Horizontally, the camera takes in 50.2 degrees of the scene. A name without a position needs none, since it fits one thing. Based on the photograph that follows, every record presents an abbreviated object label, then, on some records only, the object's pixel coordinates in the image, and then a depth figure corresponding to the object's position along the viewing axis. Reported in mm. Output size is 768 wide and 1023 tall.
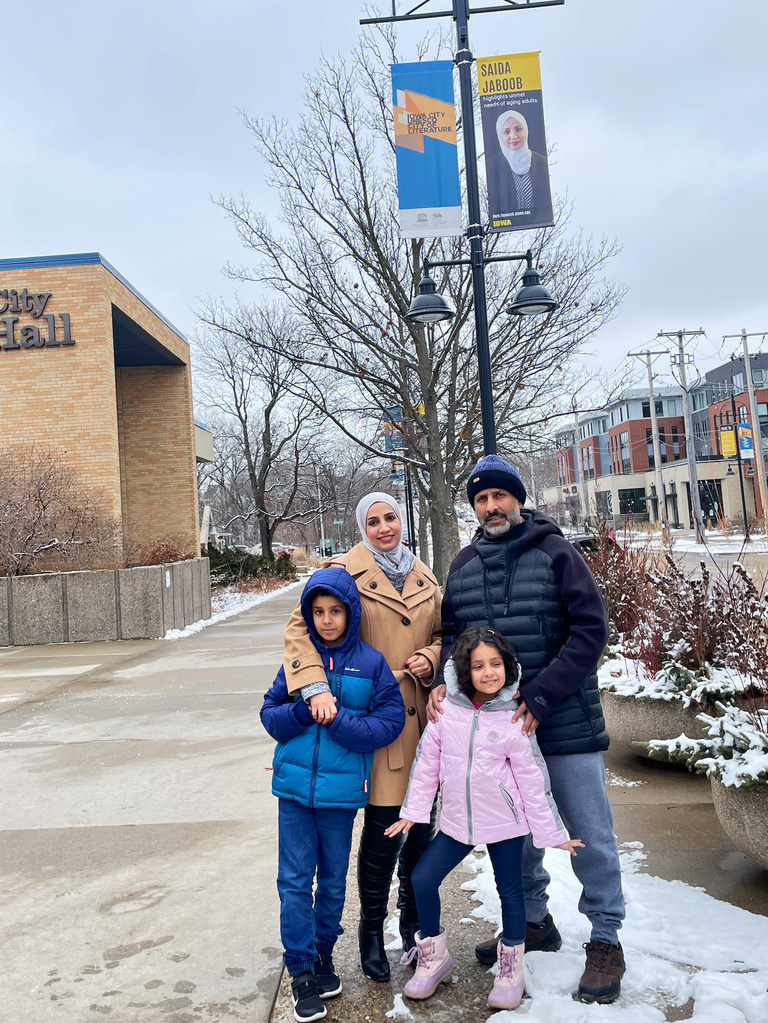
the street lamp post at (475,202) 7156
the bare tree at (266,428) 35375
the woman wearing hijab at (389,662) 3117
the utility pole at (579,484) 79225
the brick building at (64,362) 17125
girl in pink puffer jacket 2842
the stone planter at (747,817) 3430
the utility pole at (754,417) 34094
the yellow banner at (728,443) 39000
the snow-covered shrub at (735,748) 3426
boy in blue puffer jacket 2963
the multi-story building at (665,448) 59803
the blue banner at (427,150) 7418
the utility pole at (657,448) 45062
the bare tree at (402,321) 14859
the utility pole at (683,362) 43625
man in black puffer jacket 2910
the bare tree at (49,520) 14984
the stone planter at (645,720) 5234
